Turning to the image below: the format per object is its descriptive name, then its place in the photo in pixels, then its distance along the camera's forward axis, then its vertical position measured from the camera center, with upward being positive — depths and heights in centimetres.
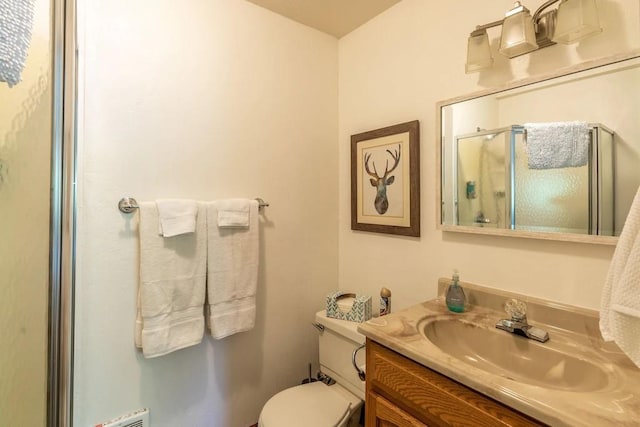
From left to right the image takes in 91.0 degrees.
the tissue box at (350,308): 150 -44
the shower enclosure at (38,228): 89 -3
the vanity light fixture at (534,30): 93 +61
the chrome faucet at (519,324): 99 -35
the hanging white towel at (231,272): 135 -24
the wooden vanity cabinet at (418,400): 73 -48
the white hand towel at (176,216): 122 +1
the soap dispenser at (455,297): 119 -30
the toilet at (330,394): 126 -79
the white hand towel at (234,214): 137 +2
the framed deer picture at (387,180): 147 +19
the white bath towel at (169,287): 120 -27
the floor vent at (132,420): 119 -78
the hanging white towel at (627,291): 69 -16
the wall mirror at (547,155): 93 +22
